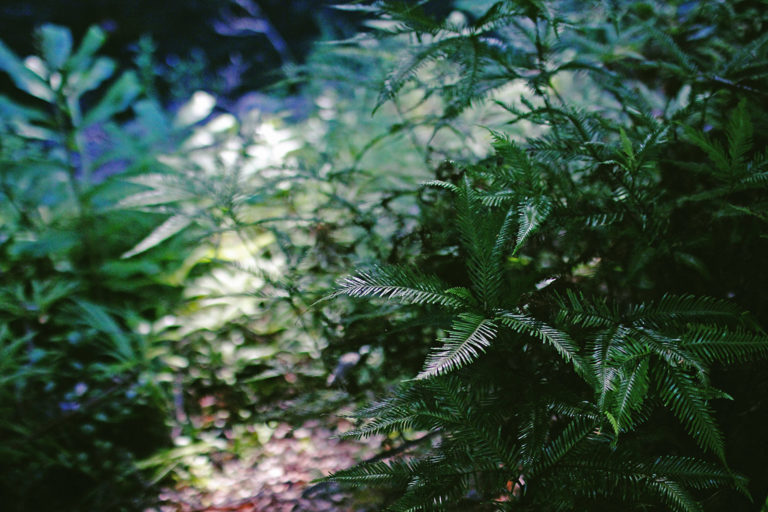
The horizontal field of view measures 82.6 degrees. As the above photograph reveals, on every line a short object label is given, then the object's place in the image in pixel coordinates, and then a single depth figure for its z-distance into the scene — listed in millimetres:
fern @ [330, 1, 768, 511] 693
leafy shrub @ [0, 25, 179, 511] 1426
